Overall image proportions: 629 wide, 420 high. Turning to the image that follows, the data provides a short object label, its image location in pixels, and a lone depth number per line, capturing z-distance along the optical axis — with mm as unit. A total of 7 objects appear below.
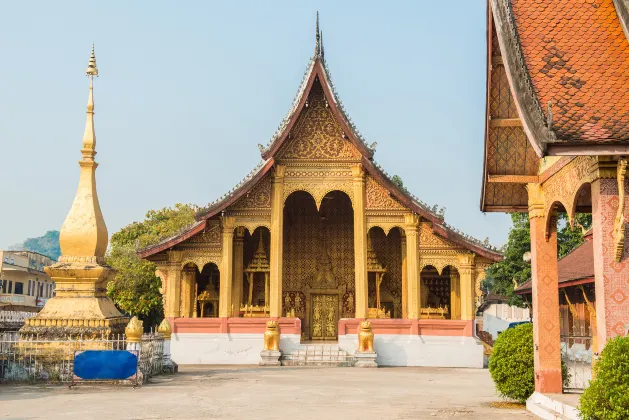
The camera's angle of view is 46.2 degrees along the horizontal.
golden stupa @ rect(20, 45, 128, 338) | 13859
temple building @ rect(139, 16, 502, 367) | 20938
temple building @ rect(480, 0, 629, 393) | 6758
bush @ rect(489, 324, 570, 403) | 9898
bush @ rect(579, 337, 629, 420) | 5801
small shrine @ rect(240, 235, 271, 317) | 22391
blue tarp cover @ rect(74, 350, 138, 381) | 12617
